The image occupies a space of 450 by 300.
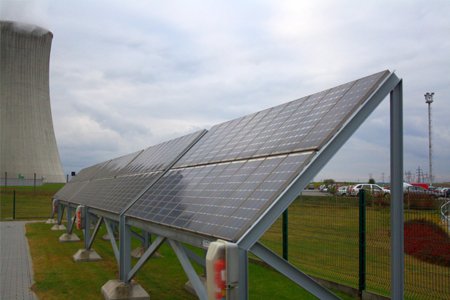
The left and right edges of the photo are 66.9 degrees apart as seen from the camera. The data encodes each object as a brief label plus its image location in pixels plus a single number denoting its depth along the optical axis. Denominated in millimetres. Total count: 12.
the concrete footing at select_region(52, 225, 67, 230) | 24141
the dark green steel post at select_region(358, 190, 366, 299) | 9047
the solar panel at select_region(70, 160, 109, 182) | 25003
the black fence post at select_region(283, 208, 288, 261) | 11961
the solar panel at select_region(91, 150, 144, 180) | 18714
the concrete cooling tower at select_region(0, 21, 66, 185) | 52156
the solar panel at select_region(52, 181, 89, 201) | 21280
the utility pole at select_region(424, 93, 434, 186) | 36569
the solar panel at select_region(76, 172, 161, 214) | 10748
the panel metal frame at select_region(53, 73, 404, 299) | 4933
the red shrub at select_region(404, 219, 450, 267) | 8078
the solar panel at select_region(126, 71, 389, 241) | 5516
